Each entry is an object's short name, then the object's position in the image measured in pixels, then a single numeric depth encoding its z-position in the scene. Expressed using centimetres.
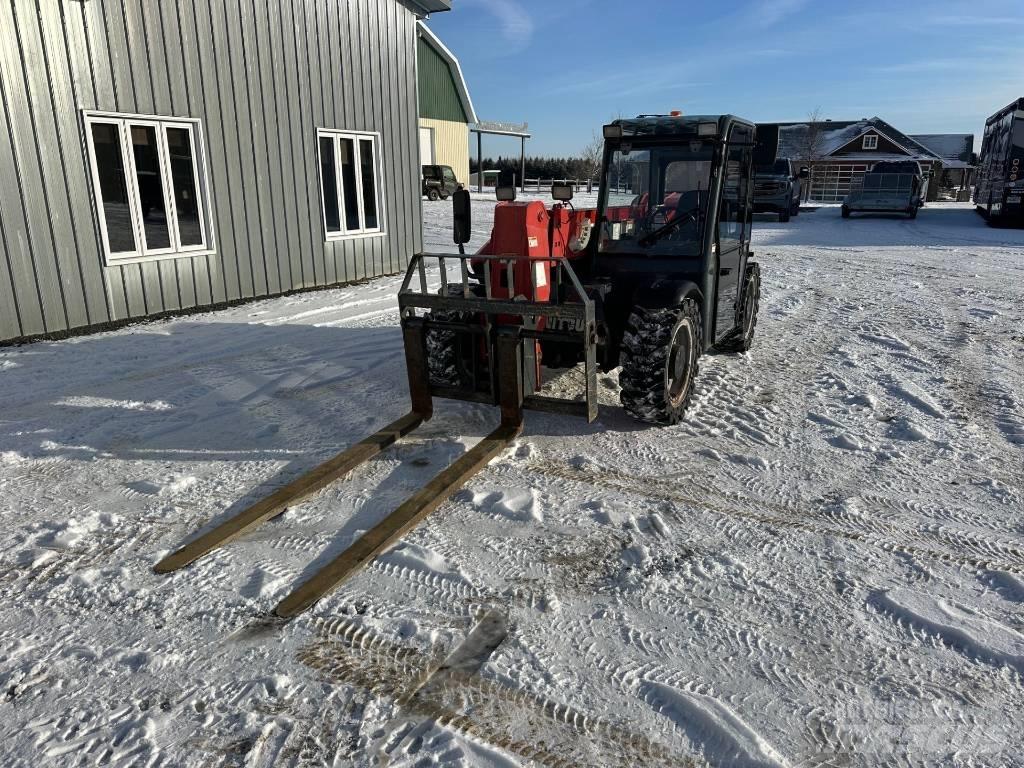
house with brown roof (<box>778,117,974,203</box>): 4078
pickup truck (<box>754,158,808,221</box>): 2350
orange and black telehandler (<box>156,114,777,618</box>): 451
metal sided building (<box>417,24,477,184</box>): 3067
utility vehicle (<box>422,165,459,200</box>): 2977
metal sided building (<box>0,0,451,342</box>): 727
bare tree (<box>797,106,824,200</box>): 4128
